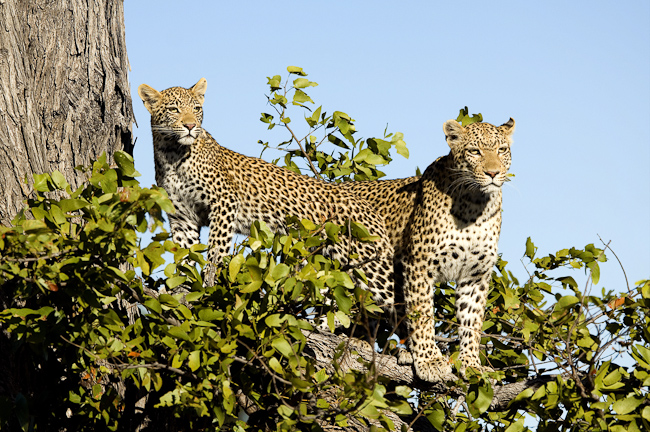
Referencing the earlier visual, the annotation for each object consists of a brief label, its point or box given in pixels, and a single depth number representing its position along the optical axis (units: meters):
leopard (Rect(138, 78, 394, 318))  17.77
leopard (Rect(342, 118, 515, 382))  16.25
